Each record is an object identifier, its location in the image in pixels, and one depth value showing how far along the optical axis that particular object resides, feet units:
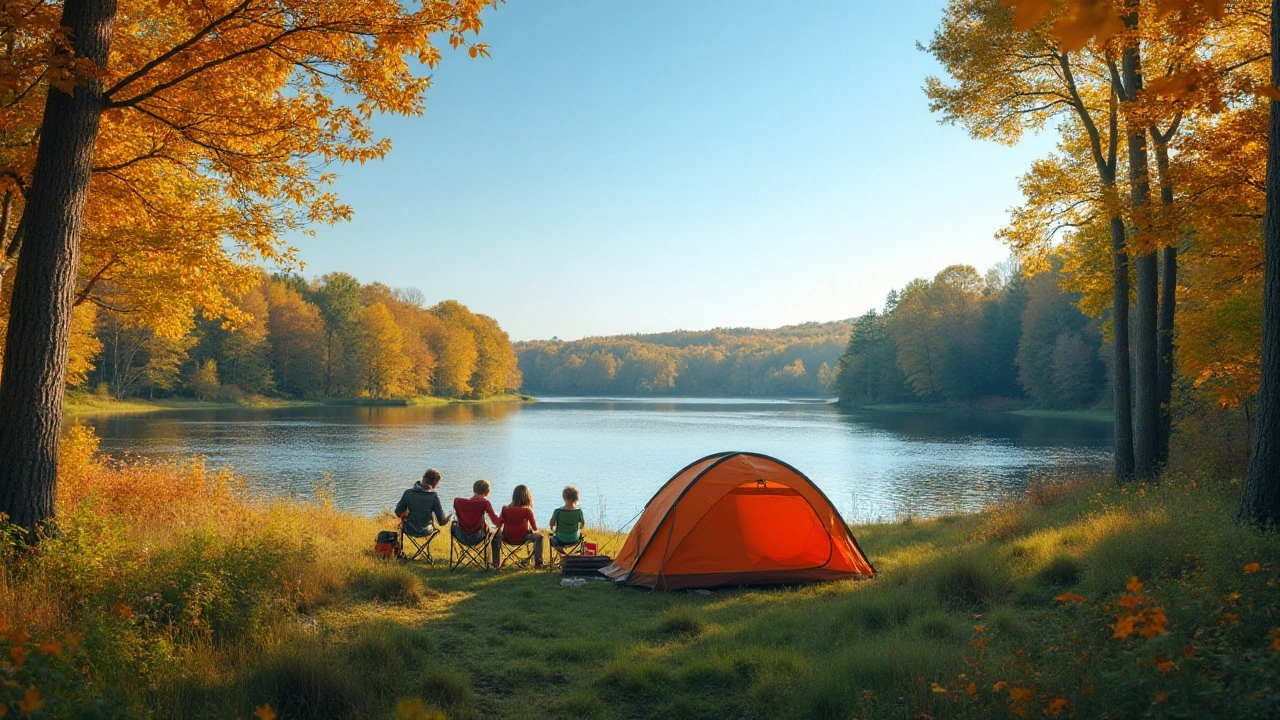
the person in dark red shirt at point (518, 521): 30.58
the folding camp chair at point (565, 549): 30.91
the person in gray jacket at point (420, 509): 30.58
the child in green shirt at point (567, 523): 31.22
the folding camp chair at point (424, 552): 30.27
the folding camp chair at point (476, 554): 29.76
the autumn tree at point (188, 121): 18.30
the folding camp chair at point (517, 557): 30.50
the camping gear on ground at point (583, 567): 28.71
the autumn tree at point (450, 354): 251.60
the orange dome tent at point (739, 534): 27.50
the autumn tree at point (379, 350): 215.31
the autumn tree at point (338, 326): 222.48
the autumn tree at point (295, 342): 214.07
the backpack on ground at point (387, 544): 28.96
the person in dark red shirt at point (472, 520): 29.86
